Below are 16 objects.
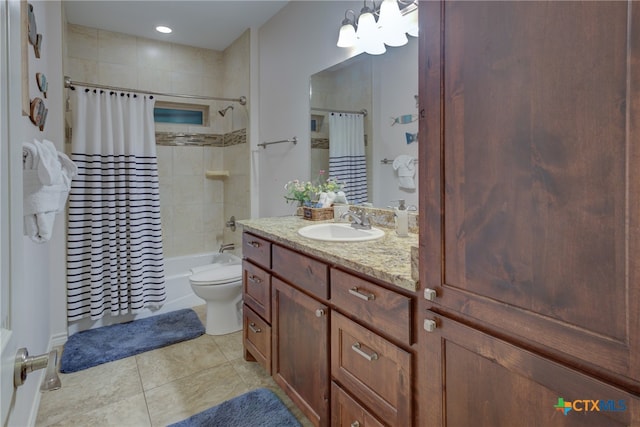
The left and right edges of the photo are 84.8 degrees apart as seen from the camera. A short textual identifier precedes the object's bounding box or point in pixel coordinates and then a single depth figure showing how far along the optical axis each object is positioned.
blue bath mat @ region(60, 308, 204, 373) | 2.28
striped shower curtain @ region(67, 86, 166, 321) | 2.65
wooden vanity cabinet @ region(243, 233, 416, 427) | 1.06
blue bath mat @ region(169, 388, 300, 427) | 1.65
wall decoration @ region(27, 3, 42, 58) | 1.56
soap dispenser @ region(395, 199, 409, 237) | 1.65
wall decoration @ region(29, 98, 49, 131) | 1.66
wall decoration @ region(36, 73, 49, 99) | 1.82
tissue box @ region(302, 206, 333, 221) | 2.20
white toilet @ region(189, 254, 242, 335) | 2.48
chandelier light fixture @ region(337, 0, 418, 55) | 1.70
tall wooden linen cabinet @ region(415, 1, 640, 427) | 0.59
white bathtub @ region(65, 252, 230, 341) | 2.74
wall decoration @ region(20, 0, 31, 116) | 1.37
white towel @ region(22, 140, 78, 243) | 1.14
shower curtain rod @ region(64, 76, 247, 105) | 2.56
